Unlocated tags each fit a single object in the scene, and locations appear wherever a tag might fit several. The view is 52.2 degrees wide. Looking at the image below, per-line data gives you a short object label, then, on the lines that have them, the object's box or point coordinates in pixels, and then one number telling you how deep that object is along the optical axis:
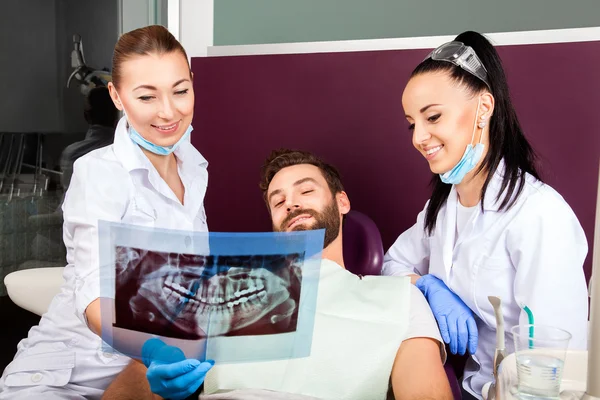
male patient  1.31
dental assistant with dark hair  1.44
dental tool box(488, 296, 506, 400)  0.96
